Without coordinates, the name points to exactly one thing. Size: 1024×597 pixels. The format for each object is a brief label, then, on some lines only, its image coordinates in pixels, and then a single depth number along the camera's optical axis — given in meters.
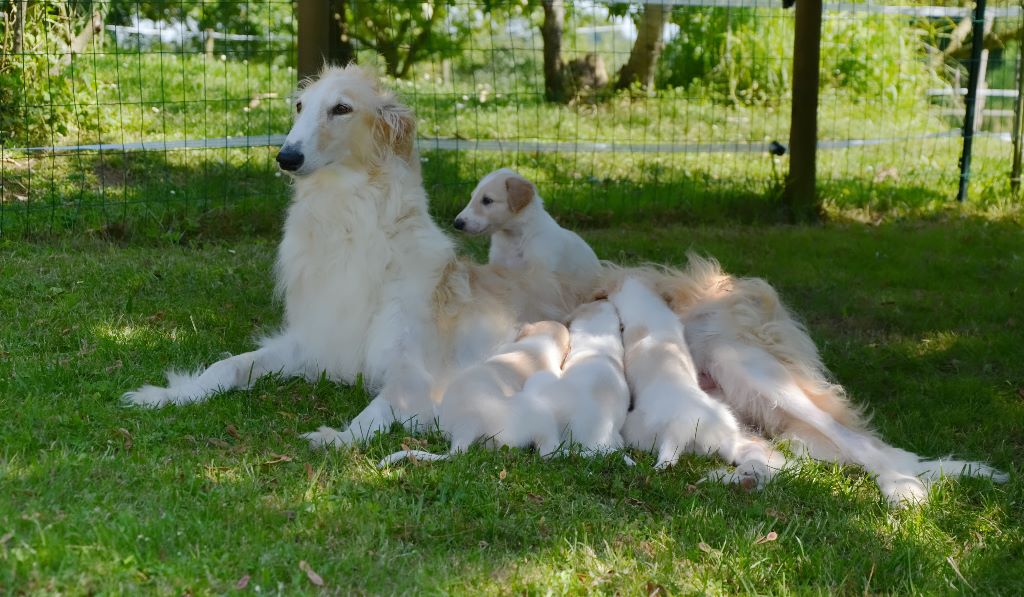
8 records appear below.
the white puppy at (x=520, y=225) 6.27
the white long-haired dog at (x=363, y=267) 4.52
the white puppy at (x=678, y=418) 3.92
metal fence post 9.76
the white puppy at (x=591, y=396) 3.89
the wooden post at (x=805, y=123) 8.70
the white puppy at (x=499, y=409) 3.85
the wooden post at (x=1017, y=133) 9.77
